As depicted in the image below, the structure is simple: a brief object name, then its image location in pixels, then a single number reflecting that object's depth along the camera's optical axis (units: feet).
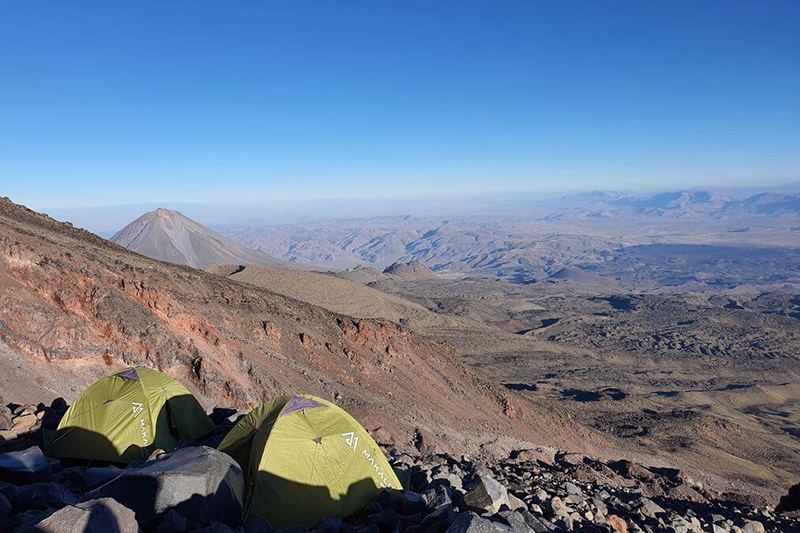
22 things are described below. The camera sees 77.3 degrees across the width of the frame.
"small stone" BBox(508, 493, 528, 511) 31.93
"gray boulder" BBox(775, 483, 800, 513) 58.95
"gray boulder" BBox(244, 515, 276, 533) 22.72
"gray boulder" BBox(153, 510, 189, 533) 19.72
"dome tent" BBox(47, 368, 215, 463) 33.96
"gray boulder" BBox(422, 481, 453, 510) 28.43
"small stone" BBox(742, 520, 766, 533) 46.96
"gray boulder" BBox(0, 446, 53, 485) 25.84
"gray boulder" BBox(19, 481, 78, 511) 20.30
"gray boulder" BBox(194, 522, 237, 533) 19.79
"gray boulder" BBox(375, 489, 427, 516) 27.66
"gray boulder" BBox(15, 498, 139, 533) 16.56
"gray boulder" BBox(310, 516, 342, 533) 23.34
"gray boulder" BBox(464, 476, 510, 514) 29.63
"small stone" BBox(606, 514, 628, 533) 37.75
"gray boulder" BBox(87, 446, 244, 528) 21.24
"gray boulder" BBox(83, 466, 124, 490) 26.45
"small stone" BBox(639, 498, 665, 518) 44.66
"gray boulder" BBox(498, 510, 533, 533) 23.21
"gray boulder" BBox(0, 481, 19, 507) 20.42
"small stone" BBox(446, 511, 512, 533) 20.59
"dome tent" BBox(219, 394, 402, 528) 28.07
